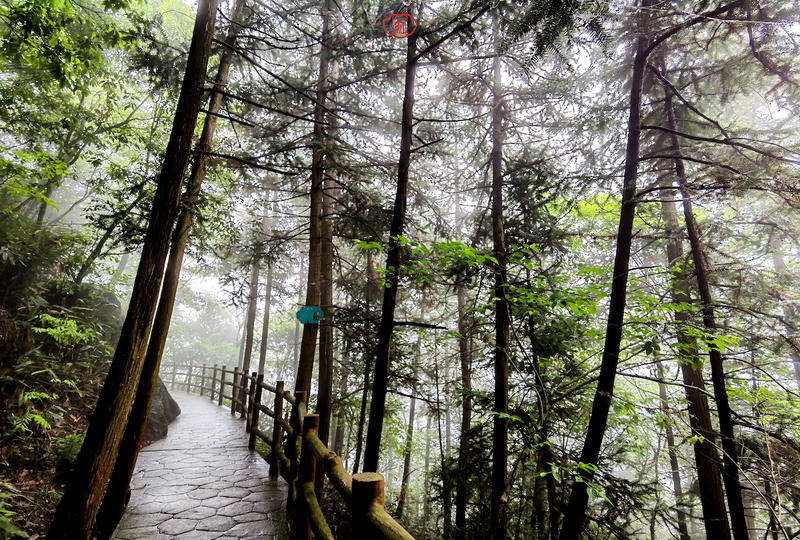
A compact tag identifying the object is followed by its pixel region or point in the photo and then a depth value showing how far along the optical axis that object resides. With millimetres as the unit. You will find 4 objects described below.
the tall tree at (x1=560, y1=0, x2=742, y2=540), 4020
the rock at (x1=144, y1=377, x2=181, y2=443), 8018
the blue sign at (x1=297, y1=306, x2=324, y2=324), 4750
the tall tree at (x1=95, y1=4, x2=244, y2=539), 4055
